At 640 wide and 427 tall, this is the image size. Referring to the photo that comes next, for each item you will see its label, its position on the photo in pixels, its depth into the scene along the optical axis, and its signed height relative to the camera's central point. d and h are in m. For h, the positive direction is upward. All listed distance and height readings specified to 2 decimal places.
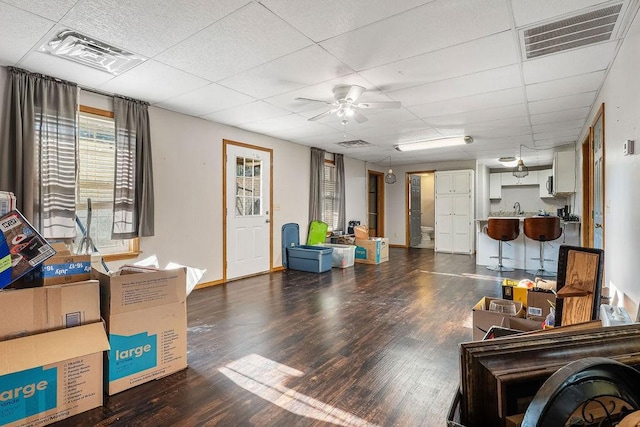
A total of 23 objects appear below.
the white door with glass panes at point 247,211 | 5.07 +0.01
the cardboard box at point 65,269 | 1.95 -0.36
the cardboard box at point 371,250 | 6.59 -0.83
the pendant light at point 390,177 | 8.48 +0.90
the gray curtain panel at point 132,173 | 3.66 +0.46
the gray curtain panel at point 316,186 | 6.54 +0.52
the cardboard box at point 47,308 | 1.68 -0.54
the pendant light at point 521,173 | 8.13 +0.94
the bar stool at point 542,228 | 5.07 -0.29
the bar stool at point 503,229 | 5.43 -0.32
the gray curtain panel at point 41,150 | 2.90 +0.59
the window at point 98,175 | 3.47 +0.41
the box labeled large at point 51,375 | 1.60 -0.87
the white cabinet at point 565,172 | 6.05 +0.72
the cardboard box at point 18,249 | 1.76 -0.21
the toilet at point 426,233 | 10.10 -0.72
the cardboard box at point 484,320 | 2.31 -0.81
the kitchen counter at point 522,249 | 5.53 -0.72
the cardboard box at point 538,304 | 2.39 -0.74
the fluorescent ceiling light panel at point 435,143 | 5.84 +1.29
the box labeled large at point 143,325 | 1.99 -0.74
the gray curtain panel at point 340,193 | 7.32 +0.41
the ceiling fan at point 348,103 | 3.35 +1.19
